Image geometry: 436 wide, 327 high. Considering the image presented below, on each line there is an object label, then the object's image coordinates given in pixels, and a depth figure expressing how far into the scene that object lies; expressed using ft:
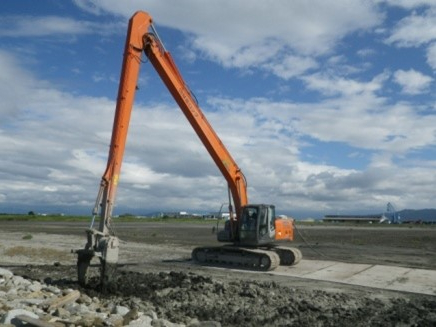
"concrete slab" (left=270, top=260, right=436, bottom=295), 53.93
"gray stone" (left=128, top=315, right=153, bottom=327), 31.99
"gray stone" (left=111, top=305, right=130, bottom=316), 35.32
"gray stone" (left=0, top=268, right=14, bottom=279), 45.78
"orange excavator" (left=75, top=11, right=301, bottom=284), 47.03
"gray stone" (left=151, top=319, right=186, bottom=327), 33.29
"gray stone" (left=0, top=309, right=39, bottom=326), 29.30
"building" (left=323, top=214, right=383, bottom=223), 366.84
